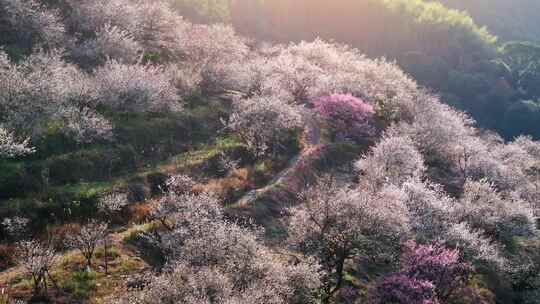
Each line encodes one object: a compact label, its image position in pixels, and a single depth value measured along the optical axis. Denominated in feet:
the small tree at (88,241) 104.12
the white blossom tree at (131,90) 169.37
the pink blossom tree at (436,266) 122.72
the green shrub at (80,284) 97.30
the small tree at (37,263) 92.07
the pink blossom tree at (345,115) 214.69
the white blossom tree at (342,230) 118.11
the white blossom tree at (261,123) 178.09
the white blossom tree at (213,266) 88.89
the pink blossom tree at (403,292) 111.96
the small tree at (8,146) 120.88
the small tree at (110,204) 111.94
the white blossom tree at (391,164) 168.55
